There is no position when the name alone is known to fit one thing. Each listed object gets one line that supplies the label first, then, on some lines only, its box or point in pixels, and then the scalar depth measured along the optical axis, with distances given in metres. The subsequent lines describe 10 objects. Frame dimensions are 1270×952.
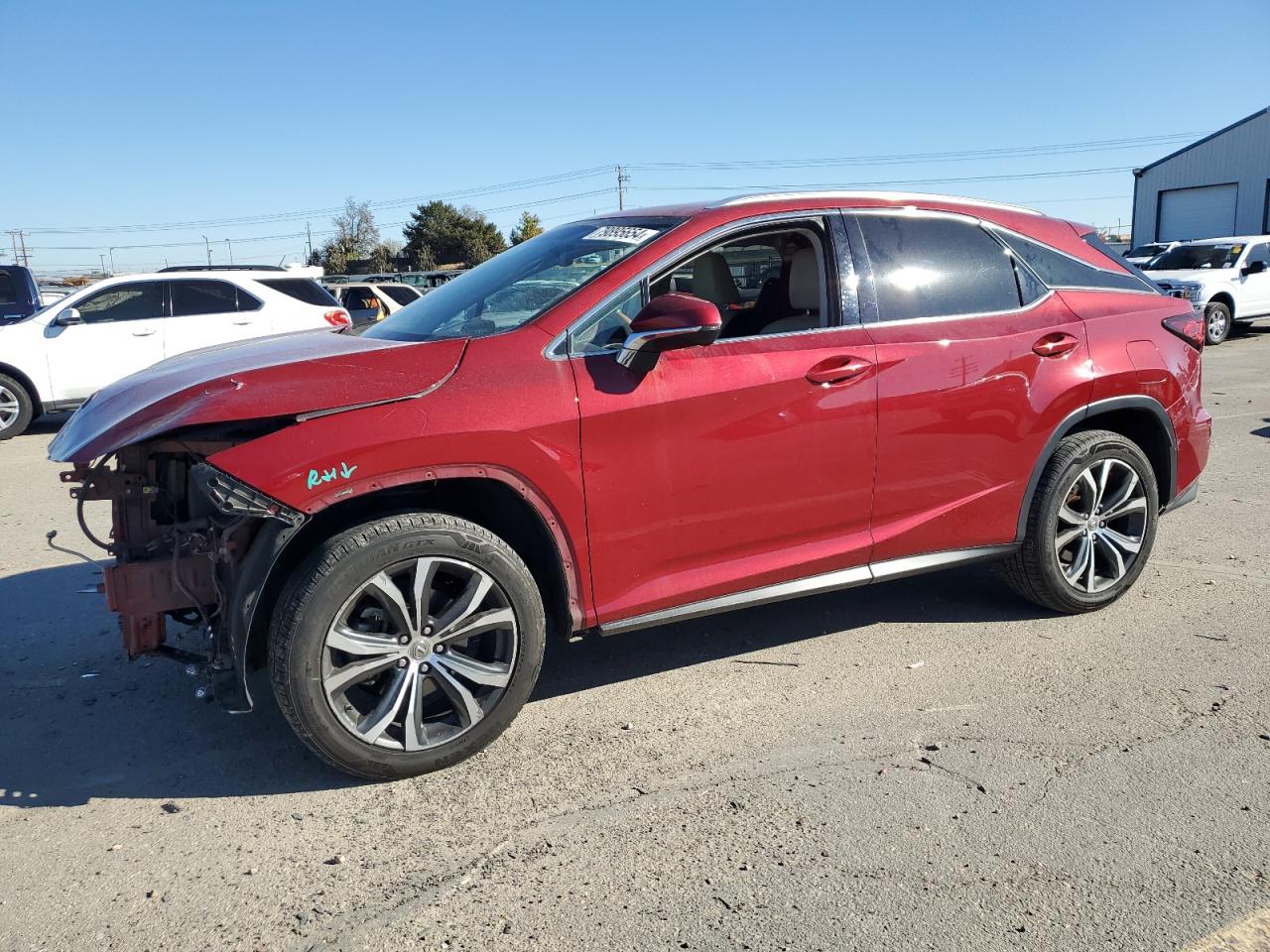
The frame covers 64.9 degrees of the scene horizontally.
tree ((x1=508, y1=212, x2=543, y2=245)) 66.86
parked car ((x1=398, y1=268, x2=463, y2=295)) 27.08
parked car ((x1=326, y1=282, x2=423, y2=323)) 16.30
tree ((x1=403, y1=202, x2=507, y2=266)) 63.44
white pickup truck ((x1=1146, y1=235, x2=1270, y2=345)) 17.56
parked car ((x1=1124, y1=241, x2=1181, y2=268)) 22.46
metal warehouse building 33.81
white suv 10.98
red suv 3.08
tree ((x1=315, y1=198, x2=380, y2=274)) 73.69
